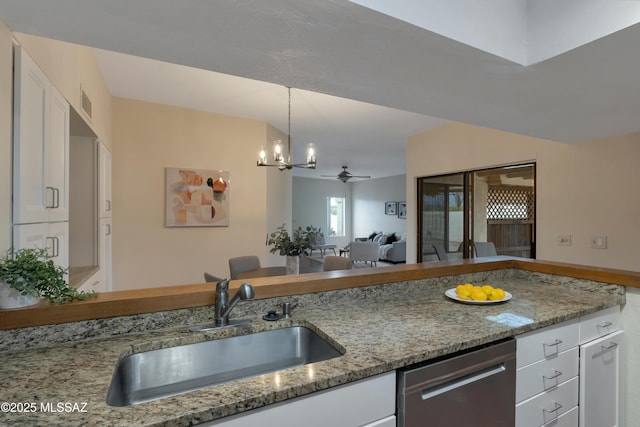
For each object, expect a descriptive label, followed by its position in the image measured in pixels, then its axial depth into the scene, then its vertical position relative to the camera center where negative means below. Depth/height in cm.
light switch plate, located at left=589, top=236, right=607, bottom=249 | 292 -27
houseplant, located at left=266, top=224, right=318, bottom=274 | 274 -30
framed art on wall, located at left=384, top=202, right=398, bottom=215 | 961 +15
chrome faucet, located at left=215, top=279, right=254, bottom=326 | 125 -37
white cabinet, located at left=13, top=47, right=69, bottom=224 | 121 +29
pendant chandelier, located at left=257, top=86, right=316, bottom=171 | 311 +57
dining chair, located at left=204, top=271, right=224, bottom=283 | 204 -46
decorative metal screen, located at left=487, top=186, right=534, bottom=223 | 366 +12
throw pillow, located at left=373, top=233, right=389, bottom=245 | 923 -75
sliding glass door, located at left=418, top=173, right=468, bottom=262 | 446 -3
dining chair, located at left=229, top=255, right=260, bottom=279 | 325 -56
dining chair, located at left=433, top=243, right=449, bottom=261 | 461 -59
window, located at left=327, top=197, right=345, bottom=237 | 1124 -12
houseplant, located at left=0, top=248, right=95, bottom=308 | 100 -22
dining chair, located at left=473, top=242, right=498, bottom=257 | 405 -47
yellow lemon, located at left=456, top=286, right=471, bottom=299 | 164 -42
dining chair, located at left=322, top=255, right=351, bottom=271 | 318 -52
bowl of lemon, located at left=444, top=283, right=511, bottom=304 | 161 -43
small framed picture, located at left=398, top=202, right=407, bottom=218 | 933 +10
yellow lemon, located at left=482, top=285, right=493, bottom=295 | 166 -41
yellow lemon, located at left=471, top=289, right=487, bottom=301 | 162 -43
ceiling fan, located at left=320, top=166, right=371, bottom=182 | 682 +80
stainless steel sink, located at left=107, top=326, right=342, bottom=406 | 105 -56
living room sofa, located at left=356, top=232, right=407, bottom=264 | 805 -101
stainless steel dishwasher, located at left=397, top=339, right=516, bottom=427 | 102 -63
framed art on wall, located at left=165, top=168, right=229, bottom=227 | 380 +19
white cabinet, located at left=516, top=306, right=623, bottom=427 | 135 -76
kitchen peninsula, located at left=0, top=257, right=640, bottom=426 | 79 -46
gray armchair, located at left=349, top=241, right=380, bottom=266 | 746 -91
